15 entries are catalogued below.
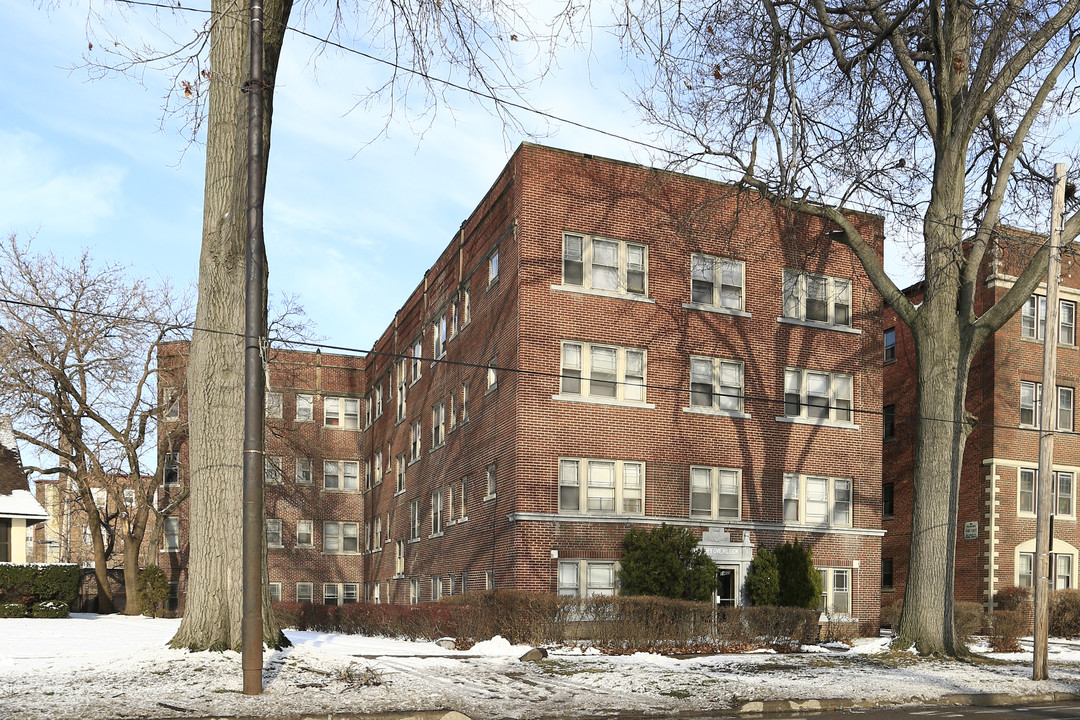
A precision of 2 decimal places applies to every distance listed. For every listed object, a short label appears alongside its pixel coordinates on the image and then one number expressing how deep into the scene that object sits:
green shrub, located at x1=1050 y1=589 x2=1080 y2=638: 32.56
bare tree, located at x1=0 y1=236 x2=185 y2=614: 36.97
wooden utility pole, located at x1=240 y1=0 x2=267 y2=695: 11.77
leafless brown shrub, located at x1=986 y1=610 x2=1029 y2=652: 23.69
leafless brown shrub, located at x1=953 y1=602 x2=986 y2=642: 26.64
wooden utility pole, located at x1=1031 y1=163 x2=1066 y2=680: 18.12
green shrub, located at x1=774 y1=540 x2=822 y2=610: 30.17
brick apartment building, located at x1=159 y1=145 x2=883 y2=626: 29.09
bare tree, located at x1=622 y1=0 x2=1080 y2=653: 21.05
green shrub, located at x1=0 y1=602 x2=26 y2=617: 32.44
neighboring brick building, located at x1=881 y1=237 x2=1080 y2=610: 36.50
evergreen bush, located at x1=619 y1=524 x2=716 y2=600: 28.03
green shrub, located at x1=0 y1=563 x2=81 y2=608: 33.28
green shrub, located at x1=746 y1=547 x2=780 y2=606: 29.80
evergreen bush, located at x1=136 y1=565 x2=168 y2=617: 42.19
